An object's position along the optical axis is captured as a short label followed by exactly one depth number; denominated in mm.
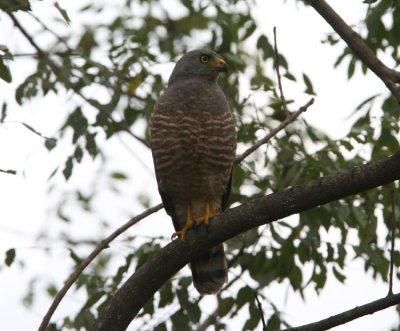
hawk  11461
